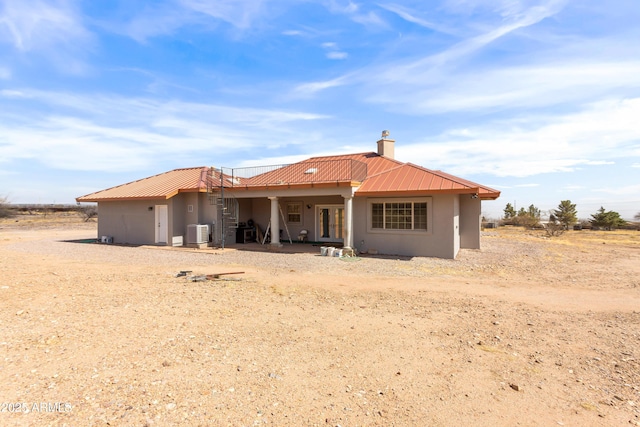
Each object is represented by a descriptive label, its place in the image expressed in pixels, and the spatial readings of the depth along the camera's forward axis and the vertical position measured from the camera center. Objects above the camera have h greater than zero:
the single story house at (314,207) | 14.21 +0.60
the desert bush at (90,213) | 42.84 +0.87
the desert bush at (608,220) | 31.19 -0.15
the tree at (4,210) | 44.22 +1.33
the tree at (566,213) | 33.22 +0.52
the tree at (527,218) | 33.03 +0.06
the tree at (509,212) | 39.16 +0.75
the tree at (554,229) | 25.36 -0.81
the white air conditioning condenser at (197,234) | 16.97 -0.68
